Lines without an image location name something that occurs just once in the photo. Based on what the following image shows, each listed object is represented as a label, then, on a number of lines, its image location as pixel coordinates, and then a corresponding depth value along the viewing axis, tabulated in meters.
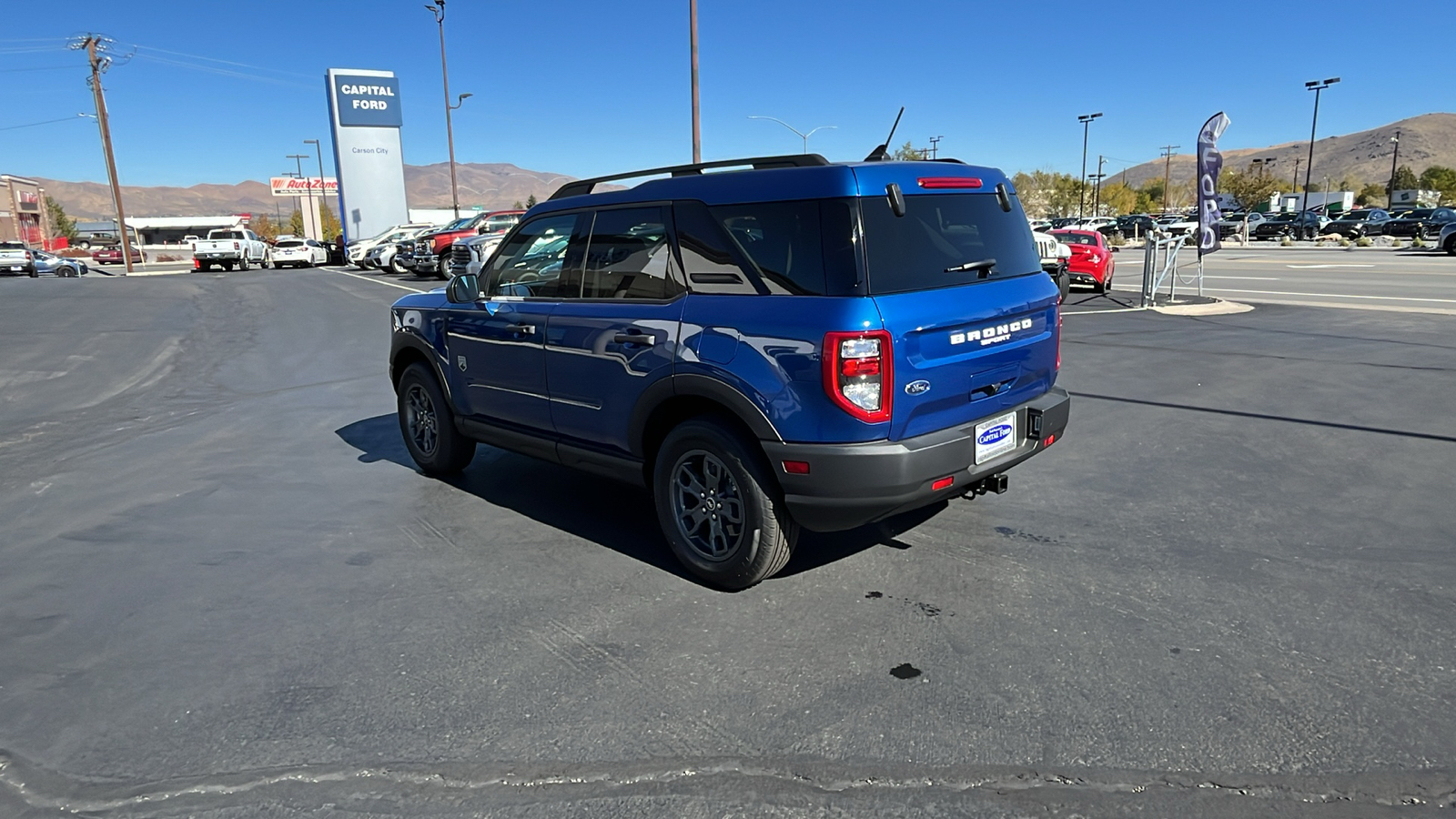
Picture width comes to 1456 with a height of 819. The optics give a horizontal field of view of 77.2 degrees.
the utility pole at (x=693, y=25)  21.23
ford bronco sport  3.73
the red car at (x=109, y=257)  68.06
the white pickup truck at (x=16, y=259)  37.16
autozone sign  133.50
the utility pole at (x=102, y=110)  45.09
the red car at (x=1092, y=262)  19.61
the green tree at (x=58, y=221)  128.38
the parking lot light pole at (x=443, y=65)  44.78
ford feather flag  16.50
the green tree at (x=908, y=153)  78.43
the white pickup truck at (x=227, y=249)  38.94
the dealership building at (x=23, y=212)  98.62
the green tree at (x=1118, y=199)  118.69
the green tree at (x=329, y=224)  134.69
